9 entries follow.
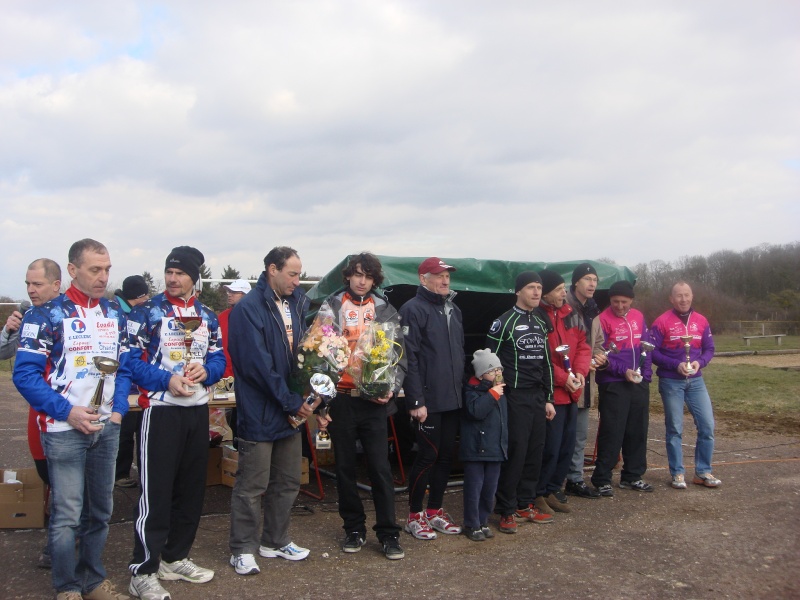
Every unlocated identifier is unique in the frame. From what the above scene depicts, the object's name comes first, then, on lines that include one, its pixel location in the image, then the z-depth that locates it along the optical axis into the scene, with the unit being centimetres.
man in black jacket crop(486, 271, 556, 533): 530
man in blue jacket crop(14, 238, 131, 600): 349
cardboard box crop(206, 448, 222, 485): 660
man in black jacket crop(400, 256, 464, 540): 502
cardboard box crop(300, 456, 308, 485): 650
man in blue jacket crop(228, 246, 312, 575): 425
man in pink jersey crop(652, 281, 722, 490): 666
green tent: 634
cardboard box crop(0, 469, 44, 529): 509
